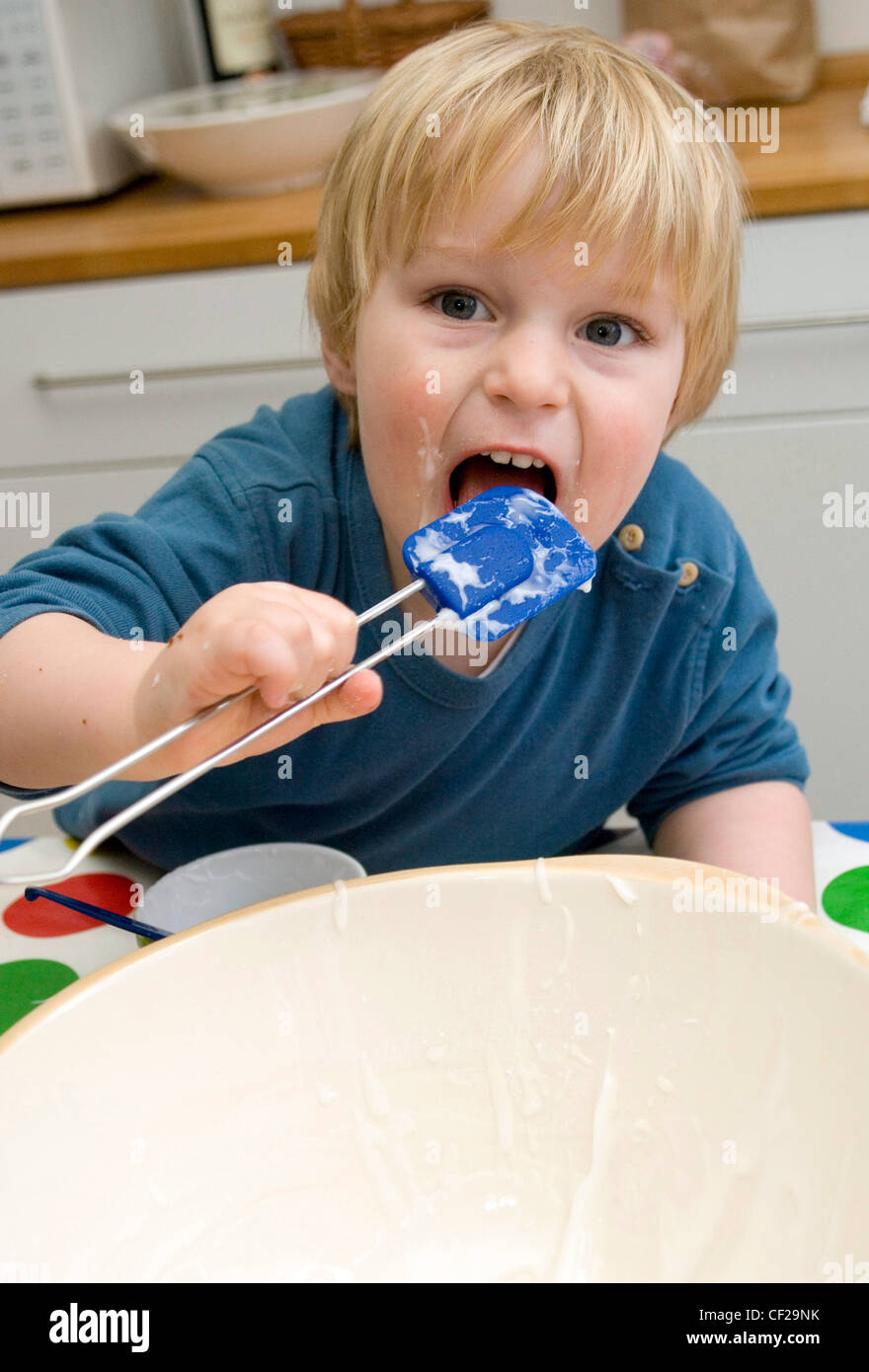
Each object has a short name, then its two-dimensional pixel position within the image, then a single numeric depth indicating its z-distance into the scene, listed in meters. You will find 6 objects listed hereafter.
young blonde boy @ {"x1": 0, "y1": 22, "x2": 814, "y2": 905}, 0.58
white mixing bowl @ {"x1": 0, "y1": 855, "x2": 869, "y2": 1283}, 0.50
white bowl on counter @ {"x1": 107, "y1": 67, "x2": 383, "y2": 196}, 1.42
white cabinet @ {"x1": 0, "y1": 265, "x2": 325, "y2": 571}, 1.39
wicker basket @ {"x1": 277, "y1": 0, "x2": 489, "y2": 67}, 1.60
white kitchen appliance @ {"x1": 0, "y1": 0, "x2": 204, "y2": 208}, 1.48
